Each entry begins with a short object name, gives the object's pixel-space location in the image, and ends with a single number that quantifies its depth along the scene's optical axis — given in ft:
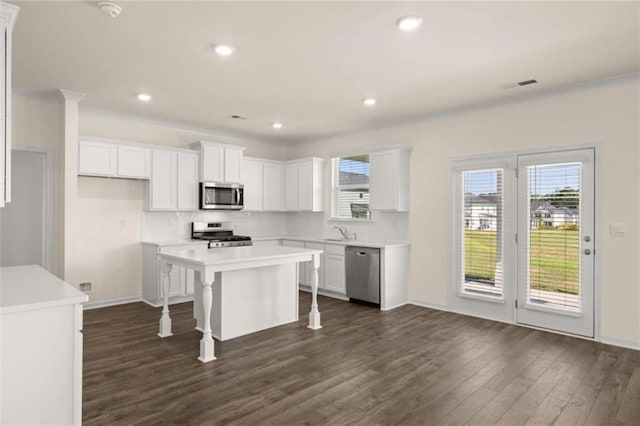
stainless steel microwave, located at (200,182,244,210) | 19.54
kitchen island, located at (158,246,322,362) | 11.81
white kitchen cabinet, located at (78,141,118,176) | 15.94
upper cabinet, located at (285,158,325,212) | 22.30
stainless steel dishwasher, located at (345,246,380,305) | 17.69
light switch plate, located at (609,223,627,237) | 12.66
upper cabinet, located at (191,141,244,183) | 19.49
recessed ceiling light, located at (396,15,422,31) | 8.84
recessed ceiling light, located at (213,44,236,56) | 10.38
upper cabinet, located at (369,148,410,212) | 18.13
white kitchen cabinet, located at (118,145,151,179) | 16.98
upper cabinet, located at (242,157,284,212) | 21.98
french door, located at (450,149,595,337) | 13.55
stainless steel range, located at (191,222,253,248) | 19.26
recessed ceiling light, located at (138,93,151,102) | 14.74
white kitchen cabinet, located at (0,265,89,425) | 6.52
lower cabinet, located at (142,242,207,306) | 17.44
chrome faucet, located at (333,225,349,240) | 21.47
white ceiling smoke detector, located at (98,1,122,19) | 8.25
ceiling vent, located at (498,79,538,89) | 13.09
